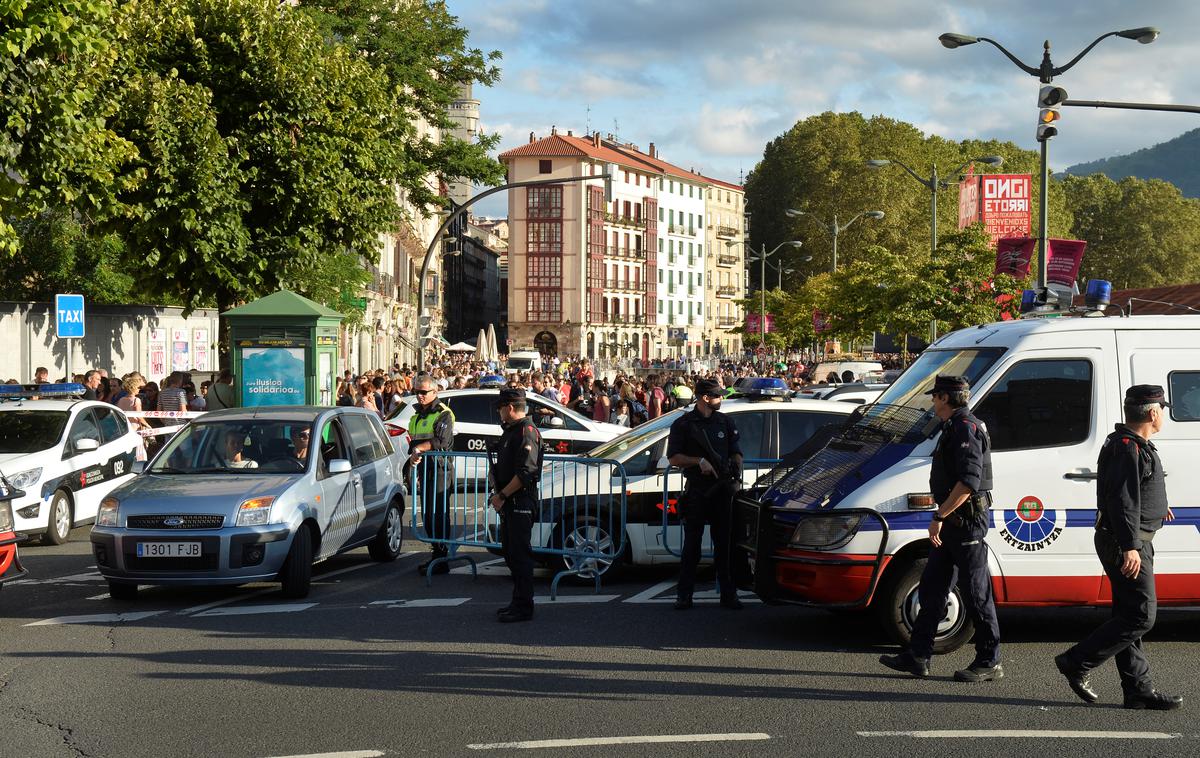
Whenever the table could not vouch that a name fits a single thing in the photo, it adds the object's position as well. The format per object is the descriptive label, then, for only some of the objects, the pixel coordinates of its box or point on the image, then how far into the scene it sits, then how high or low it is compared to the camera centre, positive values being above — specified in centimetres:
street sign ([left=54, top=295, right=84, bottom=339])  2081 +75
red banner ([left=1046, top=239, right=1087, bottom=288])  2181 +163
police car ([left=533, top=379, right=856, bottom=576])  1152 -86
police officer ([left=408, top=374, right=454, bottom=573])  1193 -114
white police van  850 -79
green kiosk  2116 +23
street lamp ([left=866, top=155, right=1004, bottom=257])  3538 +460
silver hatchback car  1054 -109
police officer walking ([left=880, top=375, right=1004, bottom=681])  769 -95
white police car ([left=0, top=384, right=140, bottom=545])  1444 -98
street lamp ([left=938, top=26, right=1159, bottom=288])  2148 +465
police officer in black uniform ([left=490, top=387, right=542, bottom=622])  987 -89
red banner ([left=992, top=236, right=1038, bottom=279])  2663 +212
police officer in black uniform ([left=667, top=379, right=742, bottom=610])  1032 -81
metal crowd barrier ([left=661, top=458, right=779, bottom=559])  1141 -120
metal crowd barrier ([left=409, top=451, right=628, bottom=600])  1140 -122
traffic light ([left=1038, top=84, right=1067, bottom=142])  2083 +383
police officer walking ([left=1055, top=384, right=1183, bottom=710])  704 -86
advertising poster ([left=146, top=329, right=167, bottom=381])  2980 +22
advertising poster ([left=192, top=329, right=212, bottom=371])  3197 +38
